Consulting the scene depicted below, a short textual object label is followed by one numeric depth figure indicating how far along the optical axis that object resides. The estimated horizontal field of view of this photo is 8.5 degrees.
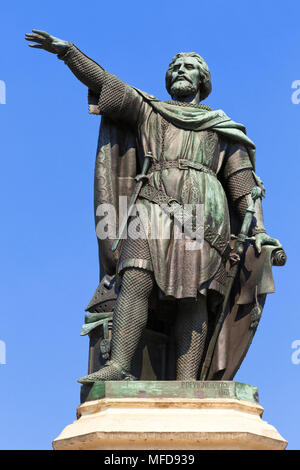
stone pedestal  19.37
